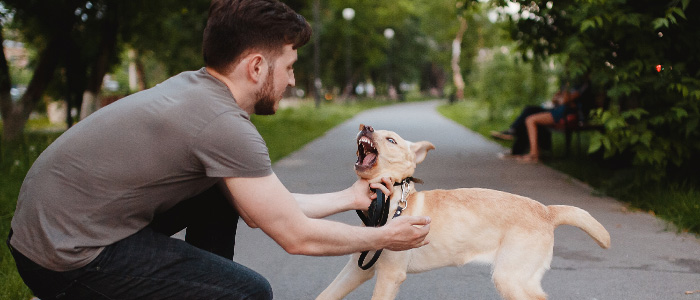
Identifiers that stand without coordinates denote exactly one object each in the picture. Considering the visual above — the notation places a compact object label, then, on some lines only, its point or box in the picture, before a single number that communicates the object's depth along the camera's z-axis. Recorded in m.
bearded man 2.36
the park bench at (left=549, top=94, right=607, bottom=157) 11.11
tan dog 3.28
